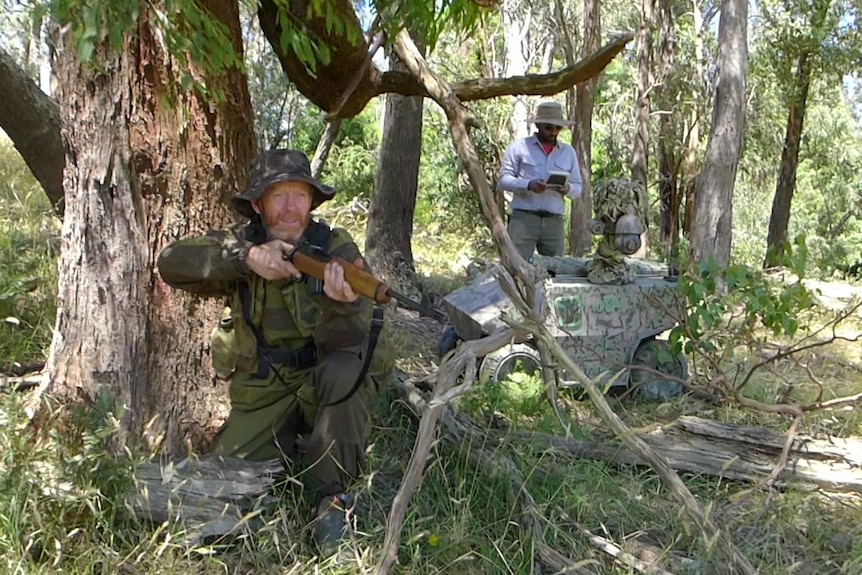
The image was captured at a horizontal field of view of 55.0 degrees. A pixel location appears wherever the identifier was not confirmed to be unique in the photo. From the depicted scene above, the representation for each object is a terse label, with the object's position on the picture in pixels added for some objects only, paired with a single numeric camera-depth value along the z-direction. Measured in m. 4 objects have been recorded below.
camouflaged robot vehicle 5.15
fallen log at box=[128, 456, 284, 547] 2.96
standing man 5.98
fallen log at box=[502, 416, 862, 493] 3.73
